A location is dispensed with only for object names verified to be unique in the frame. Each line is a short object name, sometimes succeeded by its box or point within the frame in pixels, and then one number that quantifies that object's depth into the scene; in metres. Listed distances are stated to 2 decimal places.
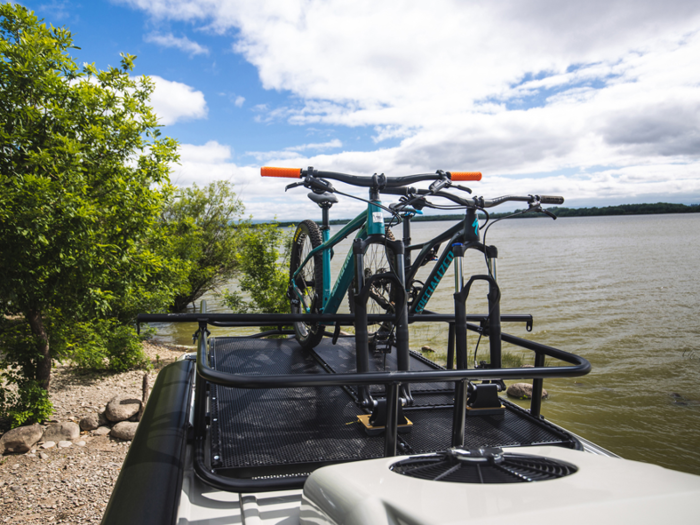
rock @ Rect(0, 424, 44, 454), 5.14
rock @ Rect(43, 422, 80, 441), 5.50
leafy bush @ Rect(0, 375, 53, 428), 5.48
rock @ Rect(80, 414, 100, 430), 5.85
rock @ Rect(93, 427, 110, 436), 5.77
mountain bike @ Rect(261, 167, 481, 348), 2.97
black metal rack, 1.53
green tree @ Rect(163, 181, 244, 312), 14.40
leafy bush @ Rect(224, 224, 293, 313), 9.52
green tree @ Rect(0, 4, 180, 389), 4.67
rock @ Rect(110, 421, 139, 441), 5.69
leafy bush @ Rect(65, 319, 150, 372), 6.41
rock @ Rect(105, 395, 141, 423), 6.05
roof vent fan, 1.12
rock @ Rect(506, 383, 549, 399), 8.38
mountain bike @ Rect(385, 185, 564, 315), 3.11
